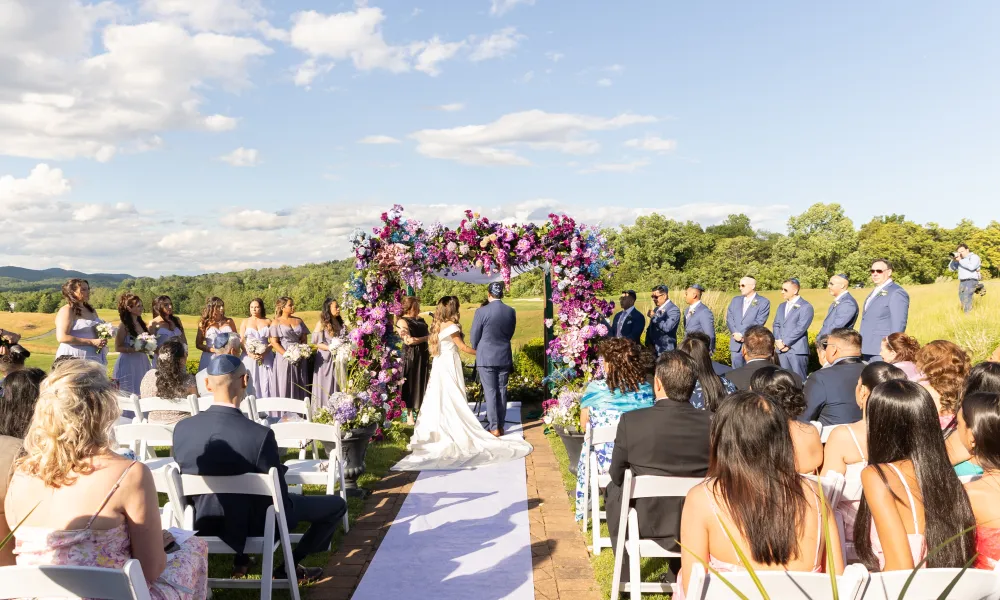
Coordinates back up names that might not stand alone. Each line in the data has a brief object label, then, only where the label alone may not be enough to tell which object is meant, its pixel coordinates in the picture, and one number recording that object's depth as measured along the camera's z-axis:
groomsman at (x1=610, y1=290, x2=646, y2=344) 9.12
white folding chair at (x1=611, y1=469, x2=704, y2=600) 3.04
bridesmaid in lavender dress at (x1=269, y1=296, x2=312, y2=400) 8.19
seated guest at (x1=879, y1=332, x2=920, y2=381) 4.84
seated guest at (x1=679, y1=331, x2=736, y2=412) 4.80
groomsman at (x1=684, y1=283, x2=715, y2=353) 8.61
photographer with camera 12.22
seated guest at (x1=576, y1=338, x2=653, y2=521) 4.63
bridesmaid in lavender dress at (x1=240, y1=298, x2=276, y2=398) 8.26
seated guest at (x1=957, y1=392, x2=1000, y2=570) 2.28
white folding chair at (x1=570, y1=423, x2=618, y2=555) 4.16
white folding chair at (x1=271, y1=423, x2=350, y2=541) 4.13
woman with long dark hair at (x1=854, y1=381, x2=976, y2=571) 2.22
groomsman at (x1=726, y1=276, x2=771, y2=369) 8.88
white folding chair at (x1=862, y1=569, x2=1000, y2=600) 1.79
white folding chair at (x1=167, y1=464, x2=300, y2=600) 3.14
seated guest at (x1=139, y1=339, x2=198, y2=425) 5.24
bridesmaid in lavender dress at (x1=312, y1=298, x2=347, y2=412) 8.54
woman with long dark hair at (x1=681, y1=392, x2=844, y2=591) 2.15
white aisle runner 3.87
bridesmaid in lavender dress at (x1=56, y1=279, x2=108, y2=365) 6.91
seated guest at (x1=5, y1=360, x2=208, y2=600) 2.29
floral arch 7.68
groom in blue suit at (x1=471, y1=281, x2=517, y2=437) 7.67
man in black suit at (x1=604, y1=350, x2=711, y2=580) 3.44
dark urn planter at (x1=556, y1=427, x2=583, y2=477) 6.05
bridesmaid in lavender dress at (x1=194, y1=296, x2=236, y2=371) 8.09
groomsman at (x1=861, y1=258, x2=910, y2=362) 7.28
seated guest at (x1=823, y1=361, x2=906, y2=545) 3.13
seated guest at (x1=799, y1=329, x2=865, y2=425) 4.66
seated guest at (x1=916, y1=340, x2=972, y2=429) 4.14
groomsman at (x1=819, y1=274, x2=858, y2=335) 7.68
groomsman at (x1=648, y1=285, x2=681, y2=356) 9.12
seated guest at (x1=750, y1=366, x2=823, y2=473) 3.32
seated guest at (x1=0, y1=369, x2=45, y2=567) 2.94
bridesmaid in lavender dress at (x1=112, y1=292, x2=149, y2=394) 7.33
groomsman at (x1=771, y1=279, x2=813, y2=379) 8.25
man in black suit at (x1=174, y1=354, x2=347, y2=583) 3.35
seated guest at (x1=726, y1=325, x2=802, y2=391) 5.38
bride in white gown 7.04
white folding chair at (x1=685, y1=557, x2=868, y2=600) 1.75
